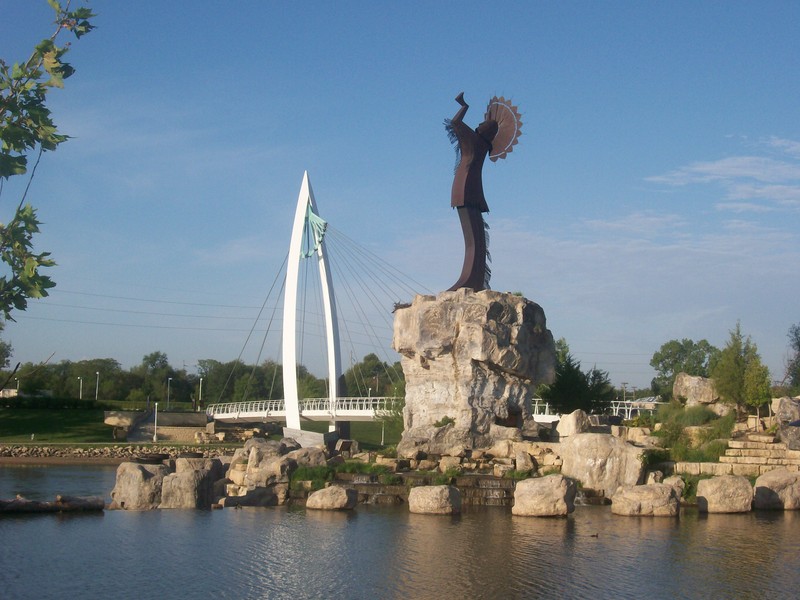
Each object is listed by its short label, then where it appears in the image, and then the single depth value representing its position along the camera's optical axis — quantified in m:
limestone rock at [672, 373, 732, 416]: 28.09
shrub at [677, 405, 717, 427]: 25.45
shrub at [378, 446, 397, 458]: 23.49
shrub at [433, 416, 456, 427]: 24.56
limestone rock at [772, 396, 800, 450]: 22.54
